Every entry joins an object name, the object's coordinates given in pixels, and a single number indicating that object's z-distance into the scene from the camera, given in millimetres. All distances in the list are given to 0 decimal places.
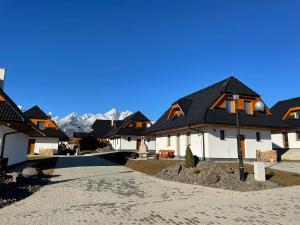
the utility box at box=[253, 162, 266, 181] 13883
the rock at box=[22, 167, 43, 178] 14727
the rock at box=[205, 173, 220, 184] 13344
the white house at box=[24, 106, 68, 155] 42281
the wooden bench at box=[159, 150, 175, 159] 29875
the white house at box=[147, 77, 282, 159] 24766
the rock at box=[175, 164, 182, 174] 16406
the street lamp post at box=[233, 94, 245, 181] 13641
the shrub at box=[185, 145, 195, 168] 16548
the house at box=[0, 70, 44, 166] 16911
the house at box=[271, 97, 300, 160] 33903
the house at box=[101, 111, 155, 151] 48125
